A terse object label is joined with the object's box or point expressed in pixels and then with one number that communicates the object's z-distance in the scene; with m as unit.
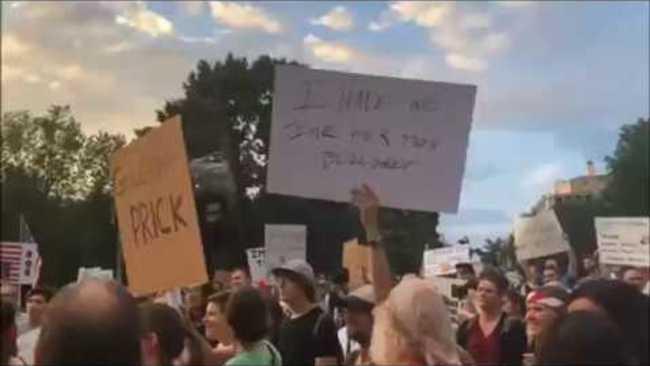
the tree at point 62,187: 36.59
